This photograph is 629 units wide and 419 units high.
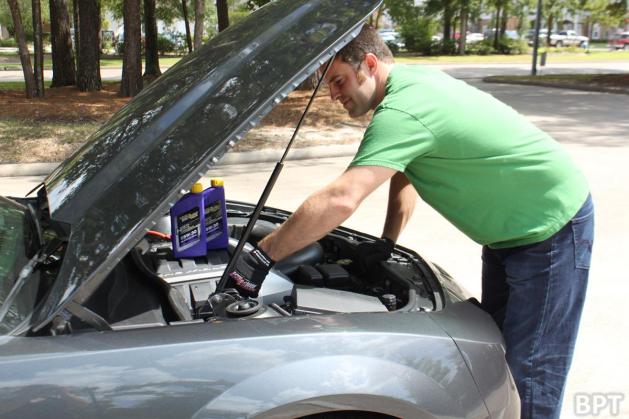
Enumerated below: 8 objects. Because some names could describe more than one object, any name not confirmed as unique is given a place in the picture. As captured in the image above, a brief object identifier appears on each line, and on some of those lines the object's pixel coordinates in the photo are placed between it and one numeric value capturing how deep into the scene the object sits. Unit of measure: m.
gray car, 1.66
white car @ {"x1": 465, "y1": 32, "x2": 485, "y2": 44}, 56.25
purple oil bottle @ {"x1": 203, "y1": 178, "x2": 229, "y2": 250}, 2.82
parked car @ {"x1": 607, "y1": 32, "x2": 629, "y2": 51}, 52.50
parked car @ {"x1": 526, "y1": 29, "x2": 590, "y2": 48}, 53.62
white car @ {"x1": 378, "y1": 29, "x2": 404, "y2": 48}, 42.71
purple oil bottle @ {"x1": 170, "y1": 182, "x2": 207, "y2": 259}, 2.69
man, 2.12
